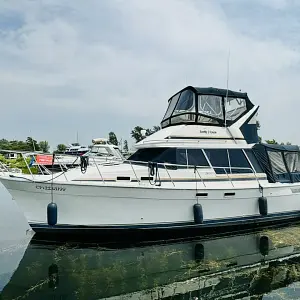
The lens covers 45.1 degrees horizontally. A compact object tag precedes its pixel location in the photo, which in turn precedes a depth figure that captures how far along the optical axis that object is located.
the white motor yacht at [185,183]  9.20
